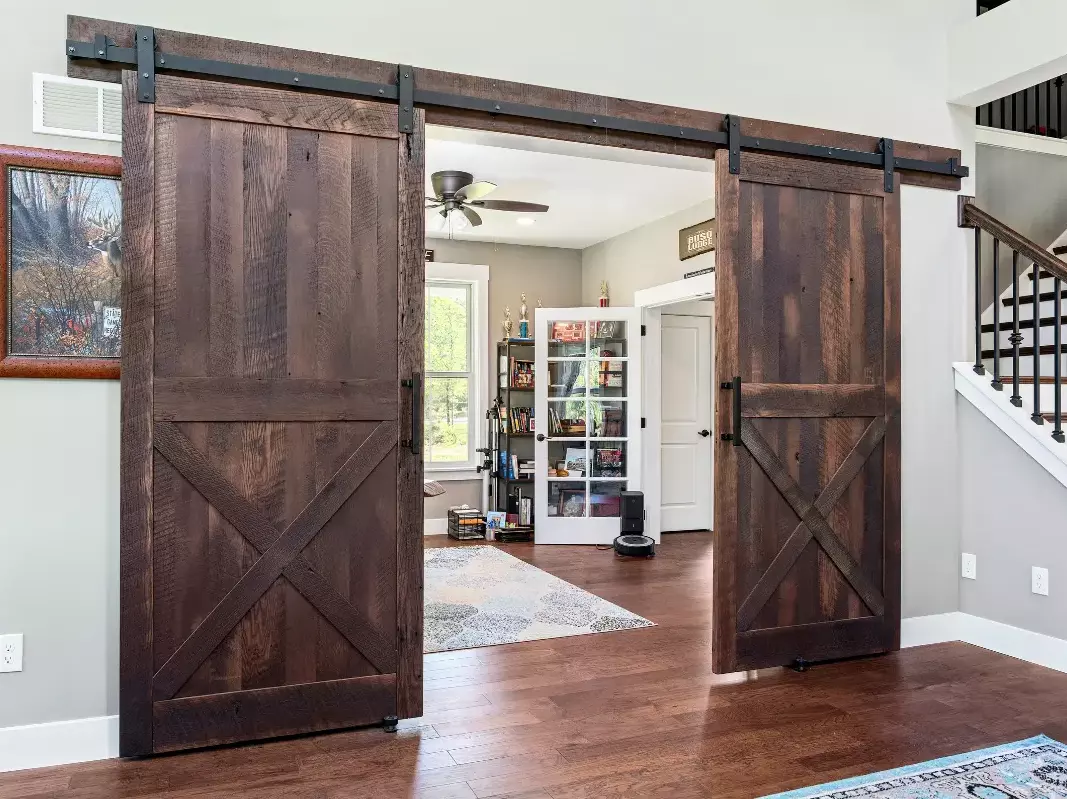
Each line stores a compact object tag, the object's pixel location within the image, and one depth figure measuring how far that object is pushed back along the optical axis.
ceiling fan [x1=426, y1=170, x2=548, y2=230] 5.56
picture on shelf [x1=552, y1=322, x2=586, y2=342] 7.56
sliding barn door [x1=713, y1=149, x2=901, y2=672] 3.53
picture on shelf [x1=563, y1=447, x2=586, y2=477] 7.46
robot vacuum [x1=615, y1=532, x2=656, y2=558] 6.64
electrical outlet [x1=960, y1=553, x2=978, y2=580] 4.11
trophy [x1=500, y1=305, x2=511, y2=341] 7.96
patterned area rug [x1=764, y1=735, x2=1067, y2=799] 2.48
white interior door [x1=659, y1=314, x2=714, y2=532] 7.81
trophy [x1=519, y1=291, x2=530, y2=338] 8.02
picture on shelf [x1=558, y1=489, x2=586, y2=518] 7.39
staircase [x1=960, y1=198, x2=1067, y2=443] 3.67
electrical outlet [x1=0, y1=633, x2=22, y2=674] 2.63
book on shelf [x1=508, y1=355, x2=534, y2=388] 7.87
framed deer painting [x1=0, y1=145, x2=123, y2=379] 2.63
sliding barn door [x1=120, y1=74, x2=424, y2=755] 2.69
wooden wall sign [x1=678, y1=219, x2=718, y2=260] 6.48
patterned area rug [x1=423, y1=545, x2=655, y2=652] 4.28
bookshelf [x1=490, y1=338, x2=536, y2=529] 7.70
